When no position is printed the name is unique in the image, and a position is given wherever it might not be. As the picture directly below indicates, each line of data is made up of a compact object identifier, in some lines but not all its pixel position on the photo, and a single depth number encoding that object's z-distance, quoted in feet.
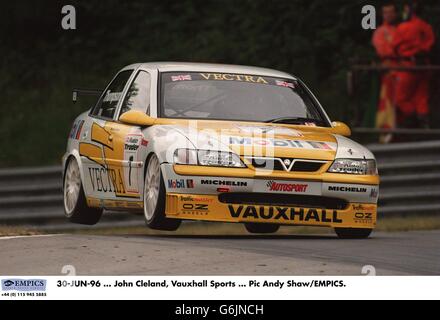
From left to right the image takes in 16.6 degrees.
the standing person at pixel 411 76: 58.23
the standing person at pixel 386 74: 58.18
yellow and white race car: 36.04
